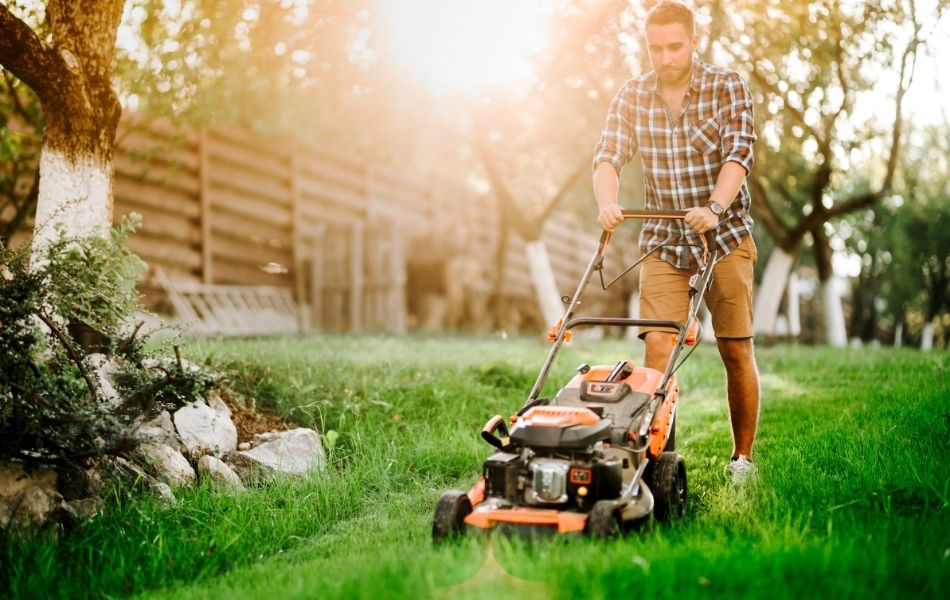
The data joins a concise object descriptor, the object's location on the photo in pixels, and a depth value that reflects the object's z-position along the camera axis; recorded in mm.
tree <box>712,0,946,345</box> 10875
